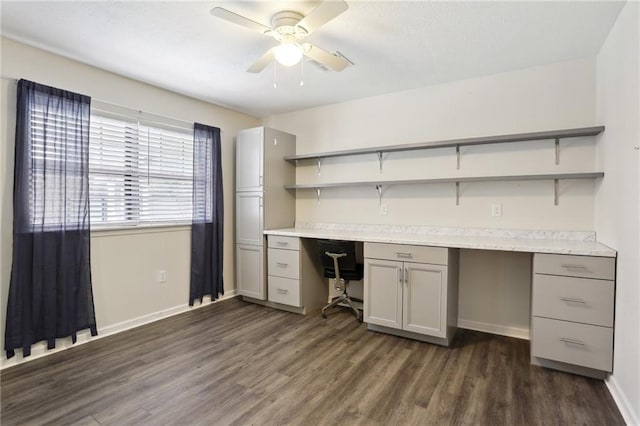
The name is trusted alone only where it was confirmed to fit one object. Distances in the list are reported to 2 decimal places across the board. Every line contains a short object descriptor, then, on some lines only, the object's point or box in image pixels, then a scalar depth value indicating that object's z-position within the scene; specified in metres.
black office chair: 3.15
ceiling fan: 1.70
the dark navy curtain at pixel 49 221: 2.32
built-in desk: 2.09
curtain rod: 2.34
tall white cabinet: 3.68
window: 2.82
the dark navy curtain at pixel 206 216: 3.57
